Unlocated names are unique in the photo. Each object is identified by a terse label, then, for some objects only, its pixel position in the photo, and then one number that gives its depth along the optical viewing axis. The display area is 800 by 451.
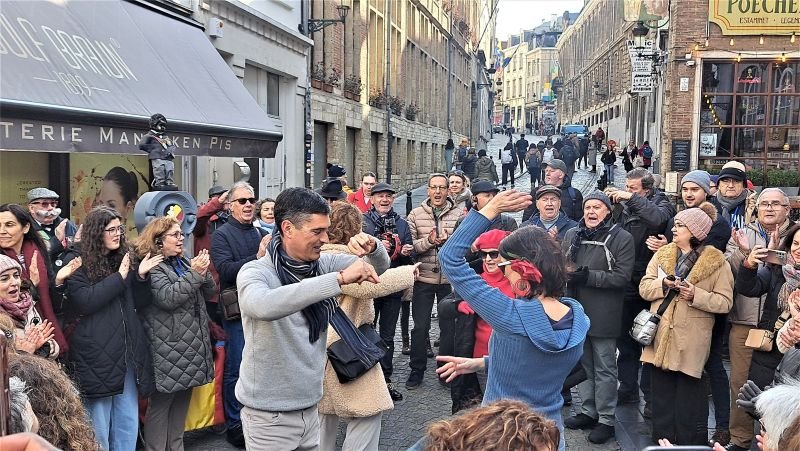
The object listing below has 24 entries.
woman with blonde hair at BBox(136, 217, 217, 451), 4.82
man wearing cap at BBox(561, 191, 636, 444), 5.80
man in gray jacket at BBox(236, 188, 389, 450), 3.39
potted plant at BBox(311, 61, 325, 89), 17.75
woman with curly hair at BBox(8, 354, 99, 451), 2.13
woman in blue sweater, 3.02
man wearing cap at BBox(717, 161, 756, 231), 7.09
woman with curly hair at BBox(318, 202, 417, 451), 4.23
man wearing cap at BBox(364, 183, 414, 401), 6.73
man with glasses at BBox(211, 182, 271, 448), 5.67
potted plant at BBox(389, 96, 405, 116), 26.66
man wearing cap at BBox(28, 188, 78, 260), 5.86
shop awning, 6.92
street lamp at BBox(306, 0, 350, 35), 16.44
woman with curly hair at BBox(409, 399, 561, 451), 1.84
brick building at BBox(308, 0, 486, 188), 19.12
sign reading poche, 18.61
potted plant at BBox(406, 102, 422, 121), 30.42
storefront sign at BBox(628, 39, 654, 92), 22.89
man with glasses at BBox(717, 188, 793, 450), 5.27
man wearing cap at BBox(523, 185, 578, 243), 6.63
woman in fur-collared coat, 5.08
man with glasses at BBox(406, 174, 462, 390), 7.06
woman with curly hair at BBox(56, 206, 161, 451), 4.46
